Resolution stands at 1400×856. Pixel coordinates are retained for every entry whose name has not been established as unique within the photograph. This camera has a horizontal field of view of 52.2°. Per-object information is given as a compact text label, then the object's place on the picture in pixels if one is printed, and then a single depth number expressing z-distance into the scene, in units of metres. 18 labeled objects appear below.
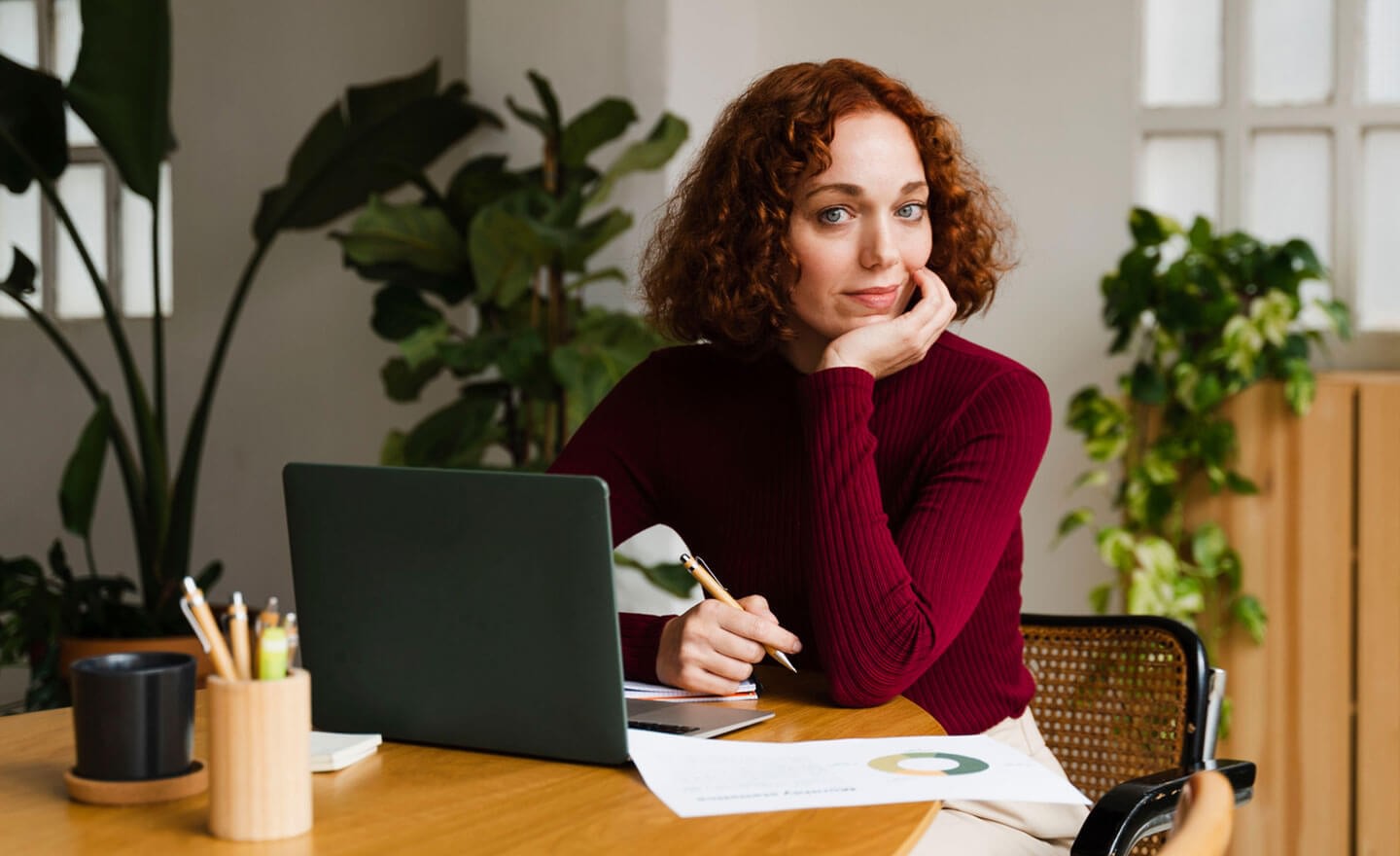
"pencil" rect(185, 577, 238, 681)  0.96
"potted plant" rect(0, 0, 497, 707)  3.06
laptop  1.09
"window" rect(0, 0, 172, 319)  4.49
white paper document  1.05
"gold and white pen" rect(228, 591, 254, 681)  0.96
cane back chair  1.65
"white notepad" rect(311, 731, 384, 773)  1.14
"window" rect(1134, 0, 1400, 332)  3.27
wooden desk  0.96
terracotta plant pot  3.22
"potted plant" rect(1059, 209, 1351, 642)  2.99
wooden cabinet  2.94
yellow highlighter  0.96
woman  1.42
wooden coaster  1.05
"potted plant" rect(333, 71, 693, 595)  2.96
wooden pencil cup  0.95
